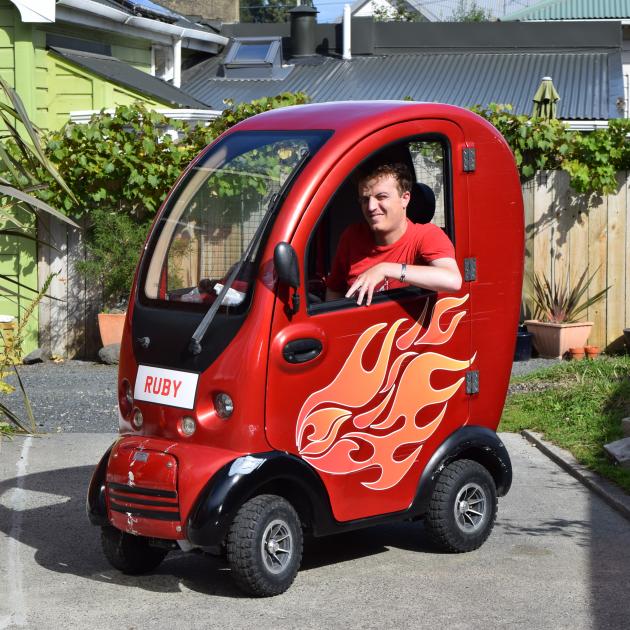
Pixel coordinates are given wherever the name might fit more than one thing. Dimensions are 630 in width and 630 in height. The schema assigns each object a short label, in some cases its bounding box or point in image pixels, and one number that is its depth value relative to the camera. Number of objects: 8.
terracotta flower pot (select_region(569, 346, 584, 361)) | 12.27
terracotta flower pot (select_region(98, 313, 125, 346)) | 12.59
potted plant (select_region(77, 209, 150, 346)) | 12.58
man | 5.62
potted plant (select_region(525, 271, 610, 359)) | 12.32
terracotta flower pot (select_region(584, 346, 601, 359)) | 12.26
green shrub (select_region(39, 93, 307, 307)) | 12.53
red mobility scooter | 5.15
